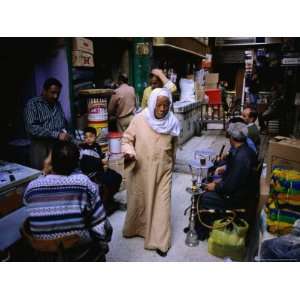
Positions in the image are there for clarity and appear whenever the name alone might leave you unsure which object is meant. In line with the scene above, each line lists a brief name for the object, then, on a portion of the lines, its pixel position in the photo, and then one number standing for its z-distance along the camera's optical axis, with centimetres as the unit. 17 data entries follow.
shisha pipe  296
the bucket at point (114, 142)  429
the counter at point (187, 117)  664
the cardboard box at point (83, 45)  395
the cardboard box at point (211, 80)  1074
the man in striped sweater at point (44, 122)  317
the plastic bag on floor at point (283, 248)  196
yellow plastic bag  266
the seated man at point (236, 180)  268
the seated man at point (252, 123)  352
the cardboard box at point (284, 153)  279
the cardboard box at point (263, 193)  297
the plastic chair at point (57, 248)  159
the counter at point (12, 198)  209
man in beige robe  271
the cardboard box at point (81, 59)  402
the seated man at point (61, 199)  158
